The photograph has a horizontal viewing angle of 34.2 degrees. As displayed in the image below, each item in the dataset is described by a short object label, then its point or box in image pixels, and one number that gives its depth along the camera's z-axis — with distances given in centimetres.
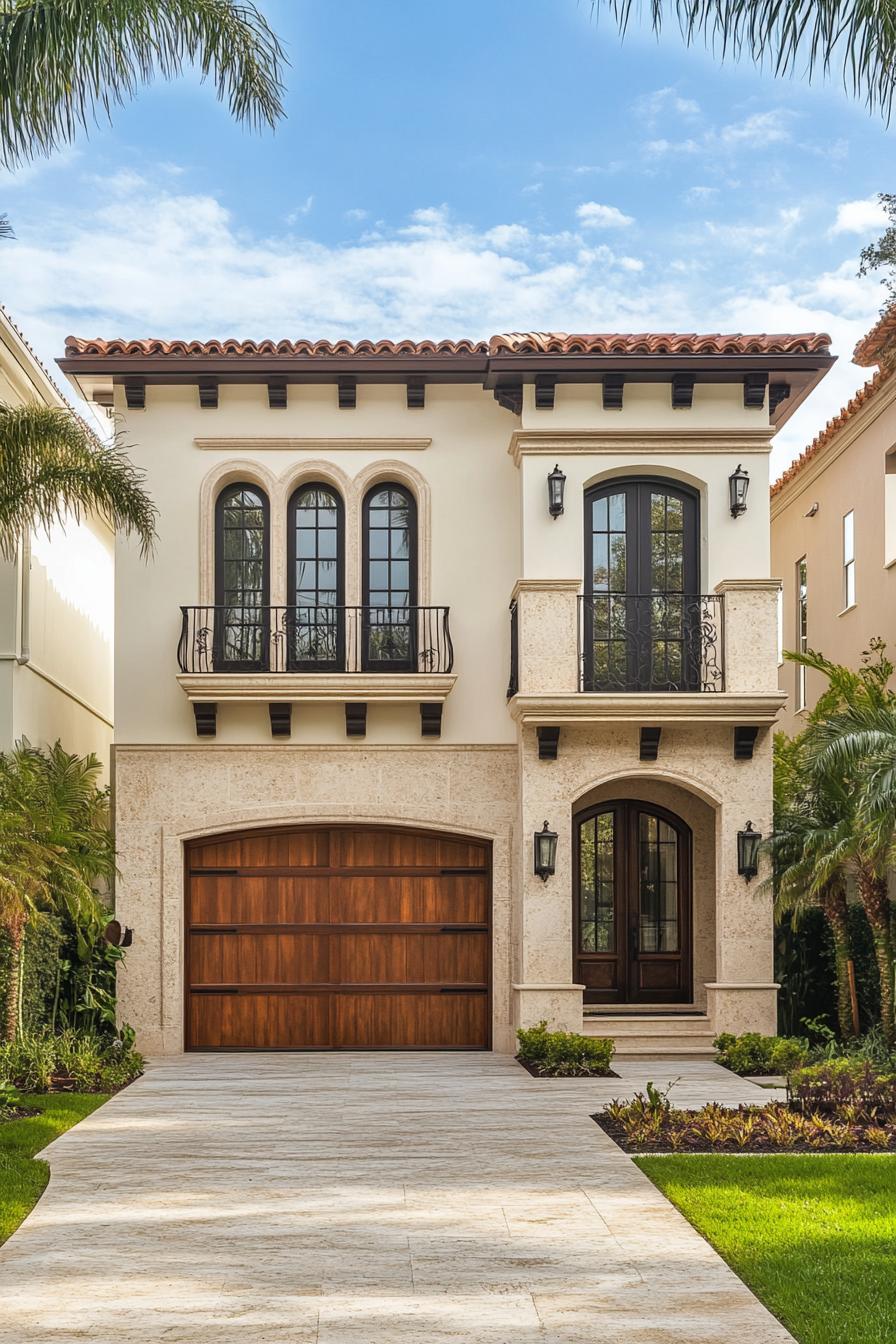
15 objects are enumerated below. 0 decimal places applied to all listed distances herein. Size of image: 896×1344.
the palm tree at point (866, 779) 1349
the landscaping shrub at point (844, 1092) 1145
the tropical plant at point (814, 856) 1522
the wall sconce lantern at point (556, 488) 1659
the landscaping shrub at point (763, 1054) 1489
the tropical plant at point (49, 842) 1372
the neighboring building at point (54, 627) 1716
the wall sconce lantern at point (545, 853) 1633
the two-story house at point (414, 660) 1662
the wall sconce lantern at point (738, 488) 1681
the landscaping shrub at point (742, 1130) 1061
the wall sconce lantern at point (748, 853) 1642
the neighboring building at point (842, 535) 1931
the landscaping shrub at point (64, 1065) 1367
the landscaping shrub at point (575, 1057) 1486
